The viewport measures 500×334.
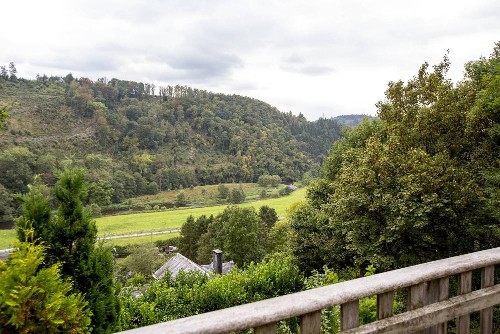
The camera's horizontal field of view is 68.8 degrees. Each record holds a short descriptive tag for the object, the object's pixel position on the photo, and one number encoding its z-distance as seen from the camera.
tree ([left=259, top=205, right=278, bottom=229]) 43.89
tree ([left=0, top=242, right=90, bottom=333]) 1.31
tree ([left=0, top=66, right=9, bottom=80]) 100.36
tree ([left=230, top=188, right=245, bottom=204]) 80.81
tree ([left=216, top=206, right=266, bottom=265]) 30.19
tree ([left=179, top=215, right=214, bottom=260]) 38.16
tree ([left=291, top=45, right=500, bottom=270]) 11.19
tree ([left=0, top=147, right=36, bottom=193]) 54.66
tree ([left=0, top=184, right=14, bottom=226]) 47.88
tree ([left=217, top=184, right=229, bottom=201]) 85.07
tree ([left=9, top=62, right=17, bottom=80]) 100.11
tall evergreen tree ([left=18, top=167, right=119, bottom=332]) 5.21
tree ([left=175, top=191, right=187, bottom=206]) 80.17
